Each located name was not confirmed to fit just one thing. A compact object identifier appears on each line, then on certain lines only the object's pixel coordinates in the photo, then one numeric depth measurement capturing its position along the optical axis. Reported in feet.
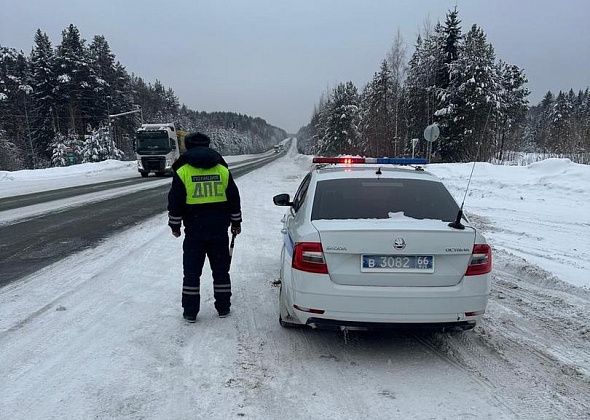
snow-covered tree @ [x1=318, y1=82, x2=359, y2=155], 174.29
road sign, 56.13
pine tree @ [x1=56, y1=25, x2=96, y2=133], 154.71
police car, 11.02
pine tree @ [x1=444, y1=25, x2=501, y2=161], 113.50
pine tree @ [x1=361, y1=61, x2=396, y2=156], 126.52
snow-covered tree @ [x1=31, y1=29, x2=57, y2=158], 155.74
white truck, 83.97
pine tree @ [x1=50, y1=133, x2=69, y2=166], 153.28
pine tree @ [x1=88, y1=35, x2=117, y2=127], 166.20
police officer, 13.84
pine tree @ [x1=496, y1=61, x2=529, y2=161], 160.09
